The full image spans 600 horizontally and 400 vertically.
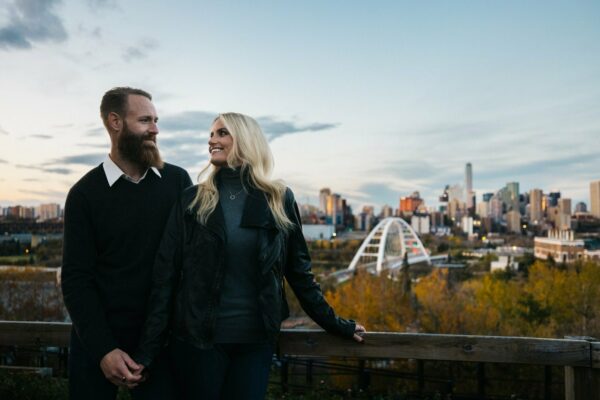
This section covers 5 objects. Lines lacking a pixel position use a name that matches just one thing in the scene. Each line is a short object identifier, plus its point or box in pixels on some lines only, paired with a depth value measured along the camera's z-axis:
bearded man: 2.61
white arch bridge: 89.75
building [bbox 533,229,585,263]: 107.69
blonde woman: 2.59
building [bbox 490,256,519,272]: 82.75
